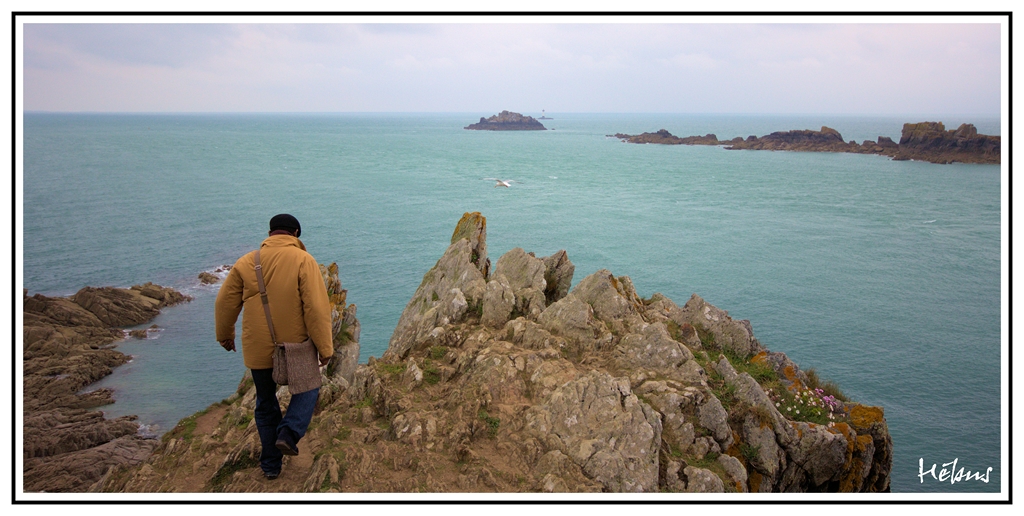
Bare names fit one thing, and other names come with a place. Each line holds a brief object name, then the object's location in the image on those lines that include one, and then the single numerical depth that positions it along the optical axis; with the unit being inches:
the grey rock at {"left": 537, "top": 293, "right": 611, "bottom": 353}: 462.6
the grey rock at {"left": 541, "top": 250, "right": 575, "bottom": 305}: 613.9
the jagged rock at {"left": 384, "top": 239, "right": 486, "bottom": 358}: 502.0
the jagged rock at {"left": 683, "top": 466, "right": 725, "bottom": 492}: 341.1
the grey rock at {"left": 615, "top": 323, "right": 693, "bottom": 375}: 429.4
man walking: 267.9
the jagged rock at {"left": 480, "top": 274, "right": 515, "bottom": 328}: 506.9
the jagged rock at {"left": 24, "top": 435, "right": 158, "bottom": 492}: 737.0
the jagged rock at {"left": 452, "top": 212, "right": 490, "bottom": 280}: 699.4
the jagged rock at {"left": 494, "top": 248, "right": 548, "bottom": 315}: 531.5
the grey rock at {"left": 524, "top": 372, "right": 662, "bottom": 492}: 332.5
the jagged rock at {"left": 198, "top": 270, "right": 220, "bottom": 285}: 1618.1
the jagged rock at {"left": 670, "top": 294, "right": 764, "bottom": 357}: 495.5
